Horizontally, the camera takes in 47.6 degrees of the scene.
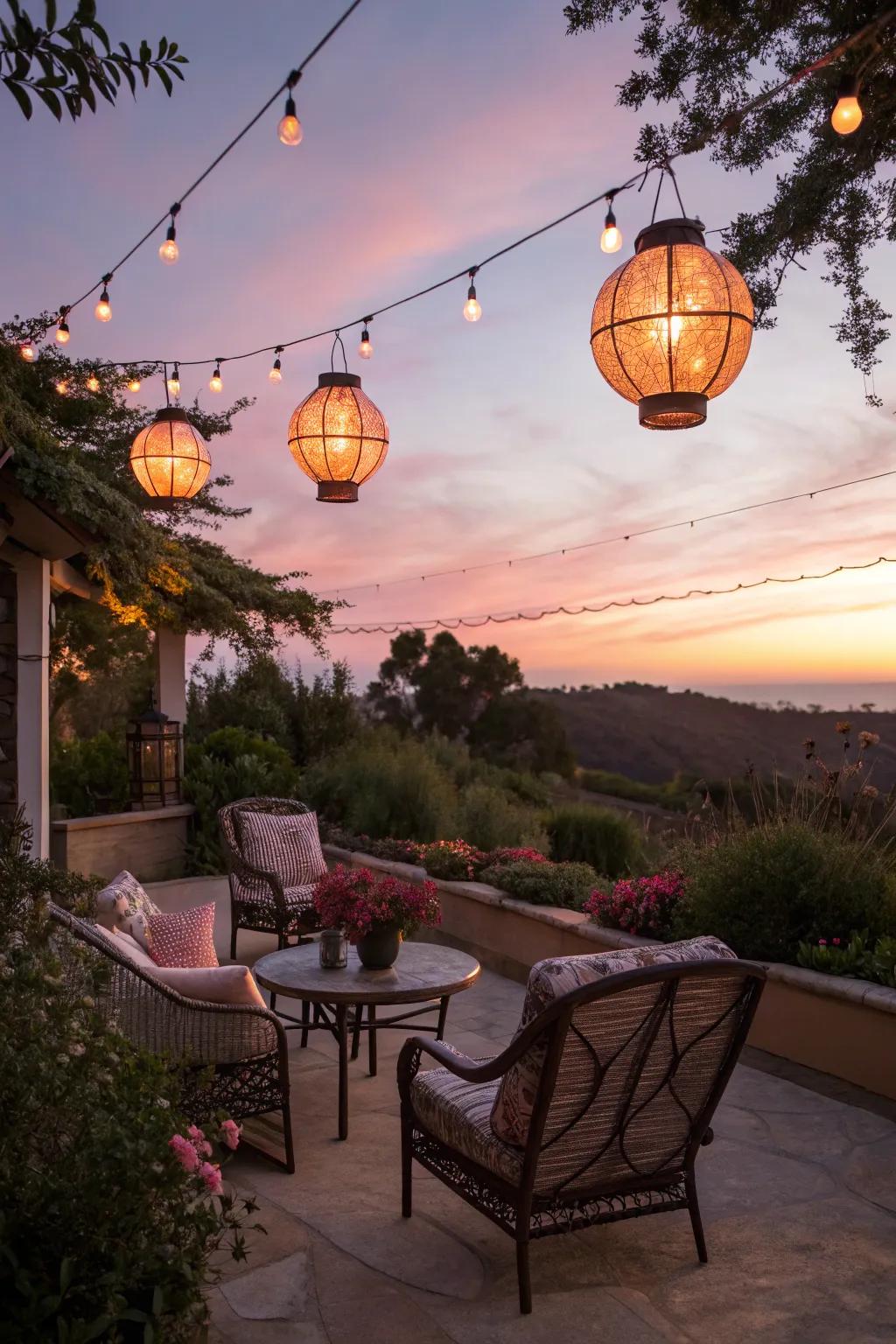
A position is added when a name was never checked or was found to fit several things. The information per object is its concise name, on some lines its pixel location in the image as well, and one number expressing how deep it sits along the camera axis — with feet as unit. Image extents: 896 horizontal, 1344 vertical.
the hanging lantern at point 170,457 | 18.06
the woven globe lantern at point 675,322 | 10.11
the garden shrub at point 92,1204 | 5.20
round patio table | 12.52
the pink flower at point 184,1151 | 5.74
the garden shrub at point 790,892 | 14.87
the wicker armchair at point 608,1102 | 8.12
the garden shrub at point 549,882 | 19.89
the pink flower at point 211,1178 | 5.94
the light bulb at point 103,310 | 19.04
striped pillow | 20.49
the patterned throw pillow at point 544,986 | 8.15
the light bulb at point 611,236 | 13.33
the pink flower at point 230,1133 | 6.60
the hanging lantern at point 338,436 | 14.53
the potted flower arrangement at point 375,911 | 13.21
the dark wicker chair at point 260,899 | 19.29
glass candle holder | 13.62
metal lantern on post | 26.71
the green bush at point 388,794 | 26.91
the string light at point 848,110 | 9.37
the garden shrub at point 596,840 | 28.45
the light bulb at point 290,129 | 11.77
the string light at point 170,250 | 16.03
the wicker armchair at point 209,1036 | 10.74
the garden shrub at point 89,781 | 28.40
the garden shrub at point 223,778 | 27.09
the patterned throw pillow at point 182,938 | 12.92
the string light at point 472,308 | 16.08
